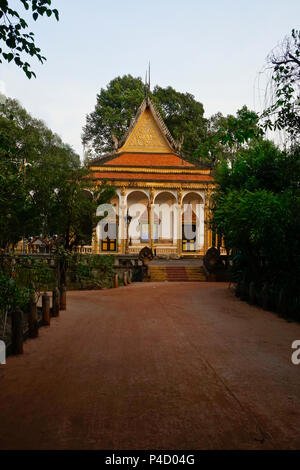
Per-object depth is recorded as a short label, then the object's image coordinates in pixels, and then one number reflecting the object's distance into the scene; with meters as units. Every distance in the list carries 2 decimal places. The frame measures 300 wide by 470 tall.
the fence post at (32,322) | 7.41
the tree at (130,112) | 42.84
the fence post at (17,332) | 6.25
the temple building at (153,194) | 27.30
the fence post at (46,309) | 8.41
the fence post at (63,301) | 10.77
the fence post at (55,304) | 9.62
